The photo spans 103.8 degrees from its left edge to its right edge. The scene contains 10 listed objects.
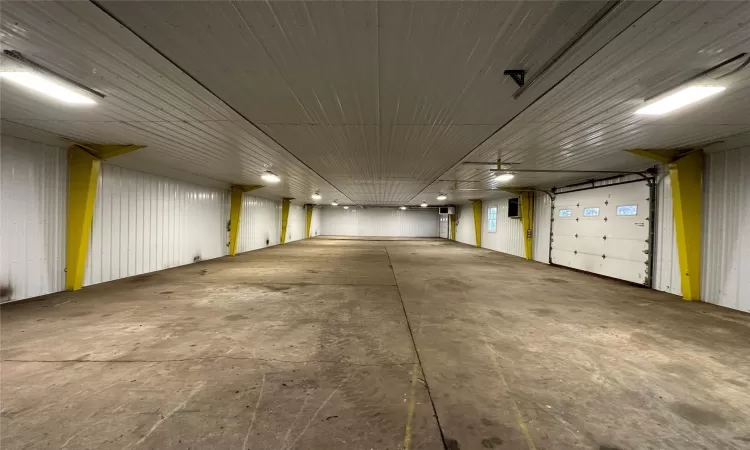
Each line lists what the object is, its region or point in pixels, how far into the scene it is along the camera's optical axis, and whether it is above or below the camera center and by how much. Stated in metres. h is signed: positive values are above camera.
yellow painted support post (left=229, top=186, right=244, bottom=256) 13.47 +0.27
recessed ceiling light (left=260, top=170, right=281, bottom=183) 9.61 +1.52
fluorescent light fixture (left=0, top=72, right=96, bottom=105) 3.23 +1.55
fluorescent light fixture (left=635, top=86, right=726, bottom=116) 3.36 +1.59
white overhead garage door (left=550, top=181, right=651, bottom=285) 8.00 -0.14
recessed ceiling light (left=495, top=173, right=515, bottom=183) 9.10 +1.56
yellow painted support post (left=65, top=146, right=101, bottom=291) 6.33 +0.30
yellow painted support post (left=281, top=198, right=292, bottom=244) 20.16 +0.28
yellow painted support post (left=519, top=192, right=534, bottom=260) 13.51 +0.28
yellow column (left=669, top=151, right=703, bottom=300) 6.30 +0.31
